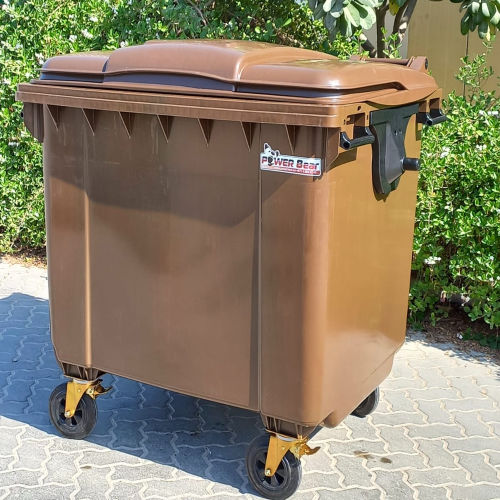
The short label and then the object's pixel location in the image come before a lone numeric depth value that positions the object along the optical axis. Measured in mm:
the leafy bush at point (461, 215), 4797
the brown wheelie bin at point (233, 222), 3016
